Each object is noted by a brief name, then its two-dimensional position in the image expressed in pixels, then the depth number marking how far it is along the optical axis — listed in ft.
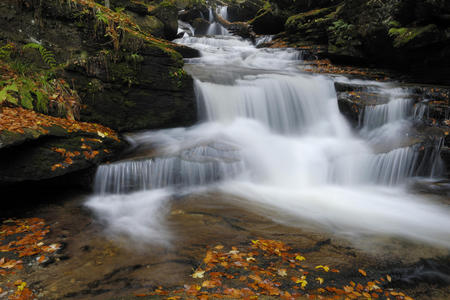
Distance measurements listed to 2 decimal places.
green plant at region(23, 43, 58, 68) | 20.59
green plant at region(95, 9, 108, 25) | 21.94
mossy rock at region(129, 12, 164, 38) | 42.70
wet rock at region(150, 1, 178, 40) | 47.73
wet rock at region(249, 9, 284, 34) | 61.16
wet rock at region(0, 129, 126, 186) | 15.03
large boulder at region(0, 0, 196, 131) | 21.66
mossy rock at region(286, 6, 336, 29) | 47.75
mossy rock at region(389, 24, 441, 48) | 27.25
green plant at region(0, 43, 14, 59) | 19.55
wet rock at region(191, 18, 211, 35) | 75.31
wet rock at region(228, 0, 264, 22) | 85.35
